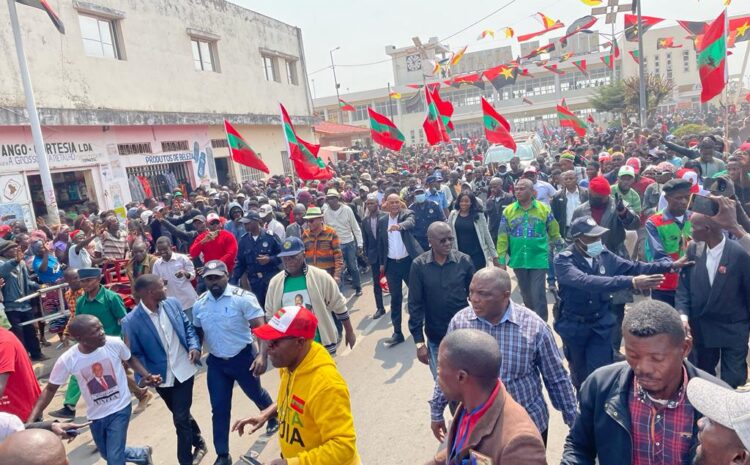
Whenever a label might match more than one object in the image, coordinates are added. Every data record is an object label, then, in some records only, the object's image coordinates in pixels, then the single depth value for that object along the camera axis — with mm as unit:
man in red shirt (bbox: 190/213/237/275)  7363
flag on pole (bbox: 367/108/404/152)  14086
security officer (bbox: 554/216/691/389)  3932
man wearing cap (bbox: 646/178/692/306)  4703
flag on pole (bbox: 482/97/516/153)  12367
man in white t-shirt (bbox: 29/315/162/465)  3980
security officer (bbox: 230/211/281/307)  7082
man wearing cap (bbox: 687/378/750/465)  1520
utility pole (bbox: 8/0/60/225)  10000
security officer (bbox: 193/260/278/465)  4414
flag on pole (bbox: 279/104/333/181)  10438
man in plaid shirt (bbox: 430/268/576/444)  3059
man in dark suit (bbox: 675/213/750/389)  3598
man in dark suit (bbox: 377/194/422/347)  6946
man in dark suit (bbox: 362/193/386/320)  7956
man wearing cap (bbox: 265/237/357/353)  4809
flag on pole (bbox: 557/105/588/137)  17406
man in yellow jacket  2553
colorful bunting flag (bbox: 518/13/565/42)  21547
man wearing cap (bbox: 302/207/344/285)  7027
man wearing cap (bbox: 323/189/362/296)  8891
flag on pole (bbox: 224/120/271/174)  10516
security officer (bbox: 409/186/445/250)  7875
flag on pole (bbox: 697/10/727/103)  8445
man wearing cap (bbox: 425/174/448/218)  9336
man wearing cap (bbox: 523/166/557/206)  8414
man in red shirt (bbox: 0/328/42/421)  3645
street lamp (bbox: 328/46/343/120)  58862
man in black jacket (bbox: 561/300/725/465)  2127
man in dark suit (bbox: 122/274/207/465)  4406
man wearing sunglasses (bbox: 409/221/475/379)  4387
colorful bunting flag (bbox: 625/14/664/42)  19703
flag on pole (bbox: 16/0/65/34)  9969
